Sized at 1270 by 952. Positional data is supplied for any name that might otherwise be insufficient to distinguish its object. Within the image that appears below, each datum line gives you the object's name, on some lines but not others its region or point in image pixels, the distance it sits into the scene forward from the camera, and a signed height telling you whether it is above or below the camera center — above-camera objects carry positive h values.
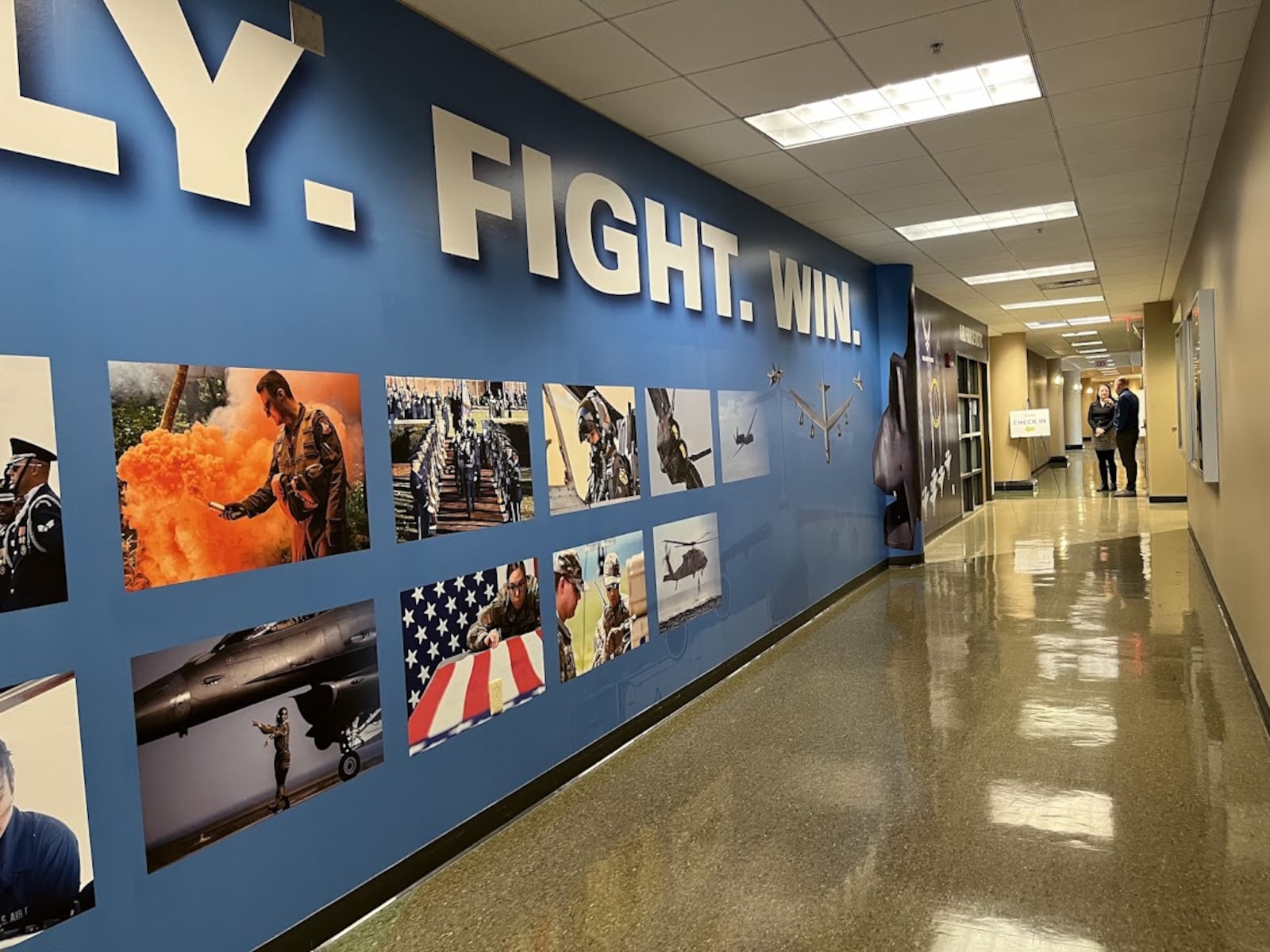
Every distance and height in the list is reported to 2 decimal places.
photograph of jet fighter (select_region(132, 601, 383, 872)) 2.32 -0.74
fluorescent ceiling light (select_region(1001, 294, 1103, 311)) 12.19 +1.49
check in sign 15.34 -0.15
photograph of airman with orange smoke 2.29 -0.02
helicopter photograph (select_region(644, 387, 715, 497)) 4.69 -0.02
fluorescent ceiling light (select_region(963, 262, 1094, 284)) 9.45 +1.50
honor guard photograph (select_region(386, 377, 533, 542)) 3.10 -0.03
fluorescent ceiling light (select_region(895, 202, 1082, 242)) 6.84 +1.51
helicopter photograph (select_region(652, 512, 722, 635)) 4.72 -0.73
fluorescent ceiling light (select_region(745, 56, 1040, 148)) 4.14 +1.53
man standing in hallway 14.12 -0.35
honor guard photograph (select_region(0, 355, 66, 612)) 2.02 -0.05
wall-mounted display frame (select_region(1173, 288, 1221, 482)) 5.82 +0.14
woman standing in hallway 14.84 -0.36
